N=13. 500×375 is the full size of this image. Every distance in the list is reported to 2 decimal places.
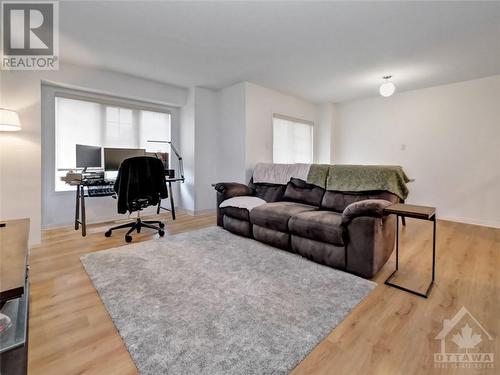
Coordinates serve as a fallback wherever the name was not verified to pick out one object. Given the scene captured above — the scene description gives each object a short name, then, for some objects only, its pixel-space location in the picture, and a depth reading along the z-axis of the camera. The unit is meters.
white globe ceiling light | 3.57
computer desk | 3.26
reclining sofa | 2.10
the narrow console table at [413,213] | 1.79
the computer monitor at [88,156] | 3.39
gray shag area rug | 1.28
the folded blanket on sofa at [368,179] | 2.71
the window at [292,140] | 4.84
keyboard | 3.39
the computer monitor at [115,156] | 3.58
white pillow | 3.15
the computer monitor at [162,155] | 4.28
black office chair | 3.04
